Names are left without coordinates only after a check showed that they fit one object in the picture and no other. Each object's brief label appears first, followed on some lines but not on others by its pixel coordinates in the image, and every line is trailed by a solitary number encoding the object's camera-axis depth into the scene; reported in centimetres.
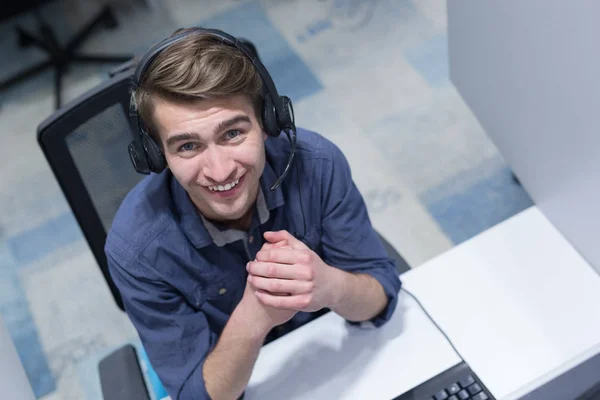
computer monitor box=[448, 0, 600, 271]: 115
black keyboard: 112
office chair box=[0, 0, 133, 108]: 290
